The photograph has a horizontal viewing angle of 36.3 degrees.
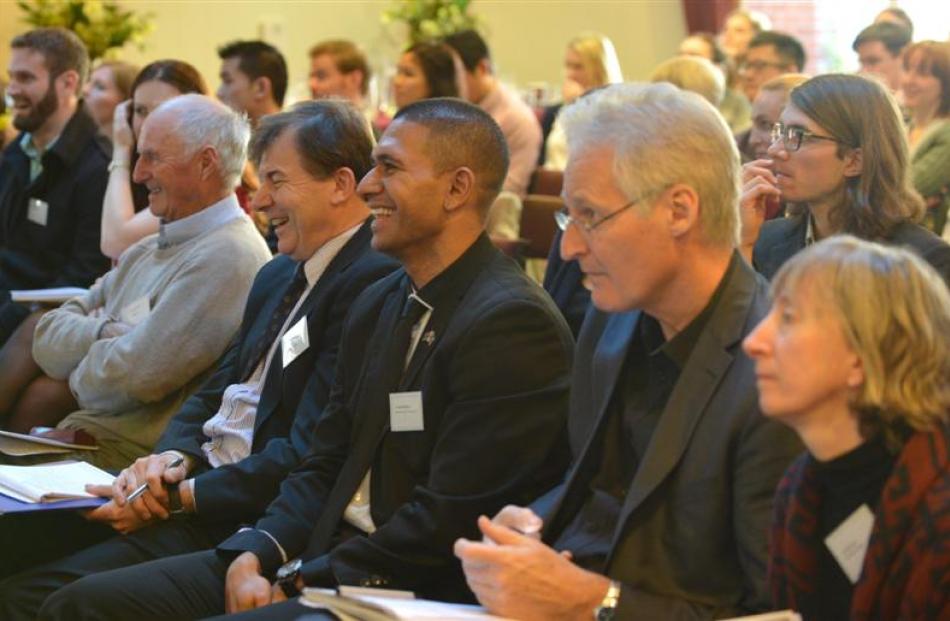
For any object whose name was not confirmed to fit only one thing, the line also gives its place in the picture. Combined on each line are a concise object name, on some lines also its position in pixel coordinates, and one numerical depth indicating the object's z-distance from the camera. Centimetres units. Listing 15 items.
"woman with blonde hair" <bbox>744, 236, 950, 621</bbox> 185
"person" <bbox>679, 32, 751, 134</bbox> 826
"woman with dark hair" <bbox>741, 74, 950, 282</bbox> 335
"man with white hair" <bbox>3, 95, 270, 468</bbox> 383
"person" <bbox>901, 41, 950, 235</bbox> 586
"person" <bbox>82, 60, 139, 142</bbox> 680
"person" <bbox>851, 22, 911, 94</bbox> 748
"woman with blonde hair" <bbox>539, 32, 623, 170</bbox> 862
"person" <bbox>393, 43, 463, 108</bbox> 710
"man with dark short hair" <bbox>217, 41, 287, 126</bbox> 646
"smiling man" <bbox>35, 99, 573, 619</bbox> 274
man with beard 552
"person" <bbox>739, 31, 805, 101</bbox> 739
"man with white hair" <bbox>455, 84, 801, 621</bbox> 217
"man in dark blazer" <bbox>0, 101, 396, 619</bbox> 329
